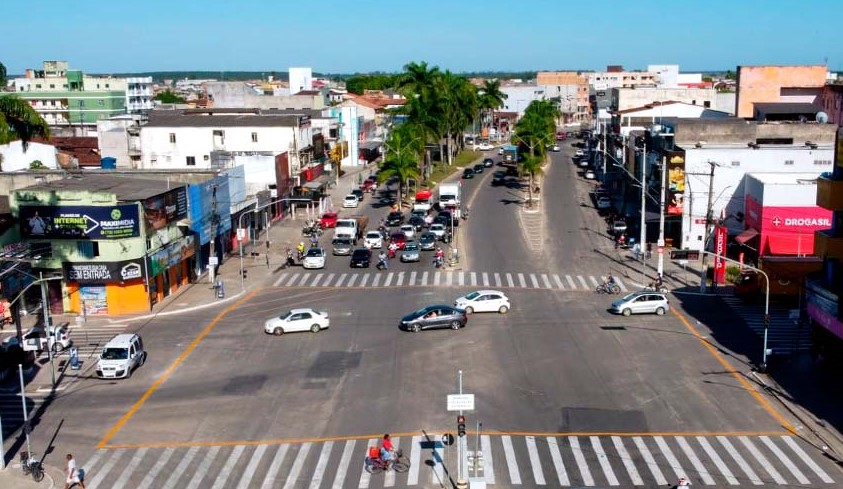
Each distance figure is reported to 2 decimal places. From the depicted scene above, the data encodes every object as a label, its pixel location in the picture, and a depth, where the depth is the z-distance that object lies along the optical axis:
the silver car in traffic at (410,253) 68.69
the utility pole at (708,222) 57.81
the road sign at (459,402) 28.42
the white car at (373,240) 74.12
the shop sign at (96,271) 52.69
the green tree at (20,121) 43.19
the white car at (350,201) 96.25
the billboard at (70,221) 51.81
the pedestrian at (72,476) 28.98
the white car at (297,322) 48.38
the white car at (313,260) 66.50
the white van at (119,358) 40.91
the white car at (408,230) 78.88
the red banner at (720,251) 58.25
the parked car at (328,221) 84.75
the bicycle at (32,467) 30.06
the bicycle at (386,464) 30.17
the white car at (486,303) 52.38
